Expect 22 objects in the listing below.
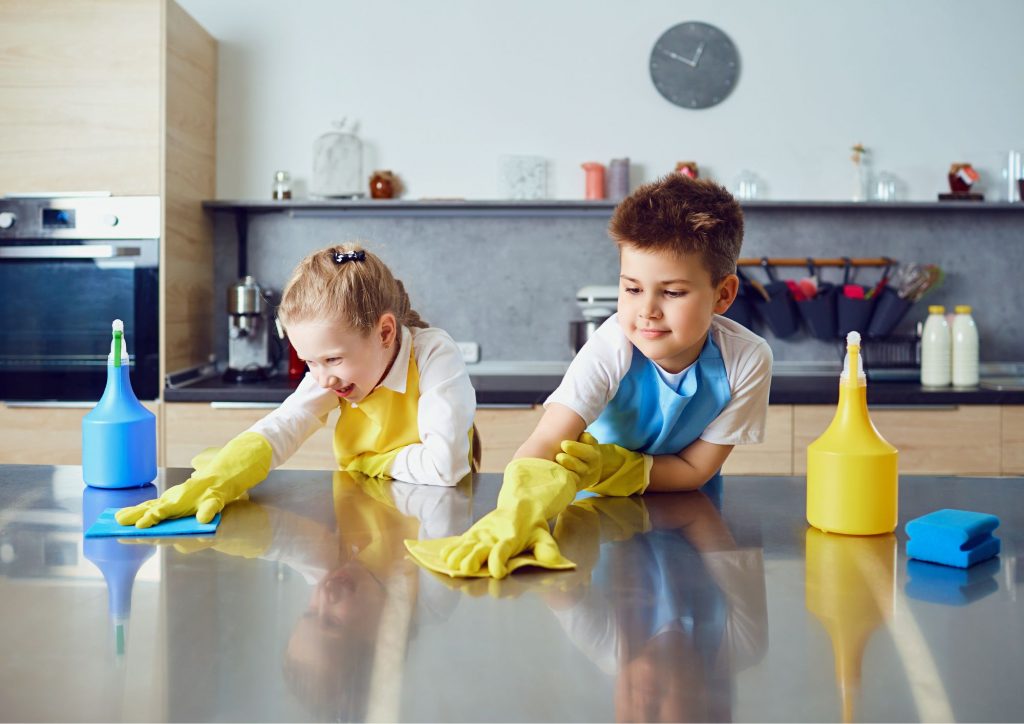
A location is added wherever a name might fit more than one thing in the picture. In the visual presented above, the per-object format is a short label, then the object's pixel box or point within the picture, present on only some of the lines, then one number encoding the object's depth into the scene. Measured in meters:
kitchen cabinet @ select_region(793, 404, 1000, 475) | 2.76
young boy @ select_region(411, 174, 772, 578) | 1.22
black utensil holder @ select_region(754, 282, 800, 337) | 3.21
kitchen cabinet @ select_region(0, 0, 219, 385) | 2.84
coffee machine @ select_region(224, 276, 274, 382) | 3.06
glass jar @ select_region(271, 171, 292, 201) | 3.19
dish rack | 3.14
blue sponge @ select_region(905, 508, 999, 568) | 0.95
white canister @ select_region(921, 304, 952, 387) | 2.99
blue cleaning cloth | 1.06
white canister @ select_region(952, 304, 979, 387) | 3.00
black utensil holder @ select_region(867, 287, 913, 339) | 3.18
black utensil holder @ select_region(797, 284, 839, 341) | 3.21
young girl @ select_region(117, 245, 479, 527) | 1.36
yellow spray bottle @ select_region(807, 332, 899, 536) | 1.05
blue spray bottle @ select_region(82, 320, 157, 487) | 1.28
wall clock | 3.23
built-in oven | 2.88
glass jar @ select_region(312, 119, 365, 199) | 3.23
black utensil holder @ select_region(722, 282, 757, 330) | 3.20
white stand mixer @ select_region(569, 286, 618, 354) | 3.07
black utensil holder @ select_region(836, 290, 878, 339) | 3.17
